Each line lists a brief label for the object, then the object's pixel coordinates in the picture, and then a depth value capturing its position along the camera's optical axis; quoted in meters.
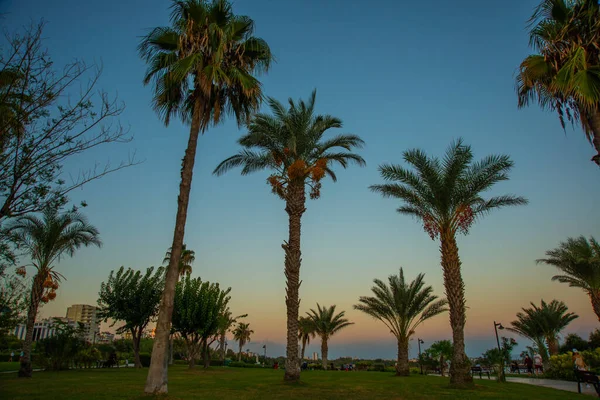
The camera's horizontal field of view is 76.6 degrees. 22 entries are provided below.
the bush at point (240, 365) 50.31
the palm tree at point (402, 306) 31.41
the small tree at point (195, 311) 32.97
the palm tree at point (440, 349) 53.59
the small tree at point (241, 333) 75.25
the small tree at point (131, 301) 35.31
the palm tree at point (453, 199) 19.94
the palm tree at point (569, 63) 11.34
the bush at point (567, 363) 25.01
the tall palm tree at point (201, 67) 12.92
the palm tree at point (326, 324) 55.57
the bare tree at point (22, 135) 6.96
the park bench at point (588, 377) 13.14
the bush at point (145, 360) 45.86
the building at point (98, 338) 109.09
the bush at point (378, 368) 45.46
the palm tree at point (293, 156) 20.19
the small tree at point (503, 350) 39.98
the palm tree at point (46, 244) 23.67
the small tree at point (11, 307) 26.87
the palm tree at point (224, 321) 37.95
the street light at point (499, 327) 36.26
